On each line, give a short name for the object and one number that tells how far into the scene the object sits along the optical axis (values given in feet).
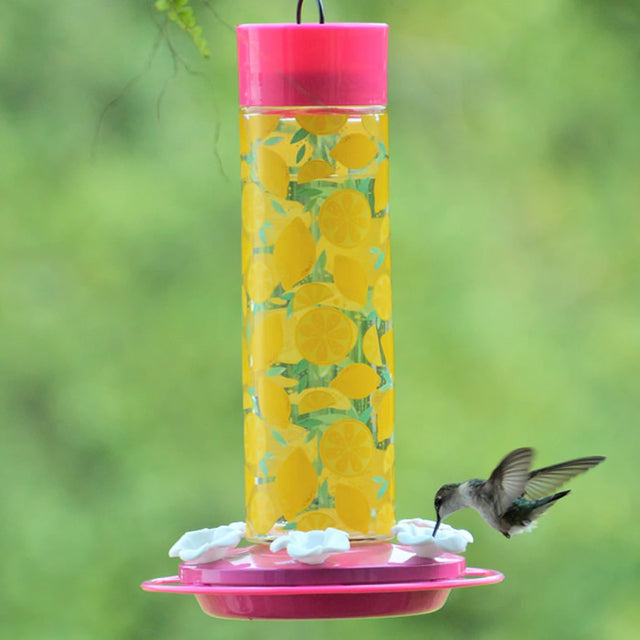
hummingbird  13.44
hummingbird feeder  13.26
